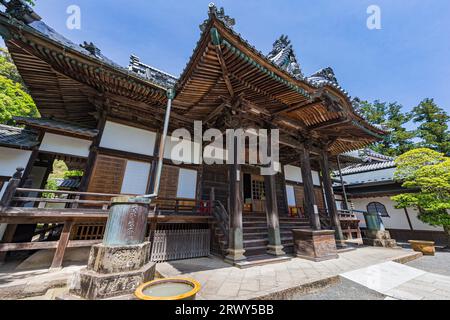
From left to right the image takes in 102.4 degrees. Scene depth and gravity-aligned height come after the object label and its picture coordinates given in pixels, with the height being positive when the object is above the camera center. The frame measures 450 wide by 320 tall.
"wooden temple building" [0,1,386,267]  4.56 +3.56
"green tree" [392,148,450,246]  8.62 +1.97
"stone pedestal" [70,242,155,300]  2.71 -0.85
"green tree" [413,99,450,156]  20.33 +11.04
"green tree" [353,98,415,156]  24.39 +14.27
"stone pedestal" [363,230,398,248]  8.55 -0.74
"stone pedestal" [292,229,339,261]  5.87 -0.73
